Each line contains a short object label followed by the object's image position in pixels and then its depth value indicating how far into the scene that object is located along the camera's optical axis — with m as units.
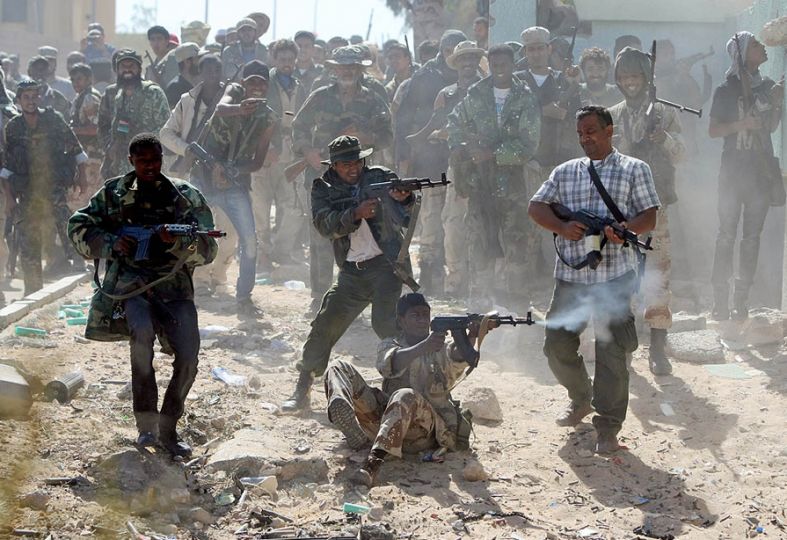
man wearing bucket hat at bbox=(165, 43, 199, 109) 12.37
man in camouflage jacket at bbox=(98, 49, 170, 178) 11.61
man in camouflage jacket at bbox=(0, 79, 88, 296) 11.14
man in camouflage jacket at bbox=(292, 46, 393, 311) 10.43
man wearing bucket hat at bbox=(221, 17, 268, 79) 14.22
